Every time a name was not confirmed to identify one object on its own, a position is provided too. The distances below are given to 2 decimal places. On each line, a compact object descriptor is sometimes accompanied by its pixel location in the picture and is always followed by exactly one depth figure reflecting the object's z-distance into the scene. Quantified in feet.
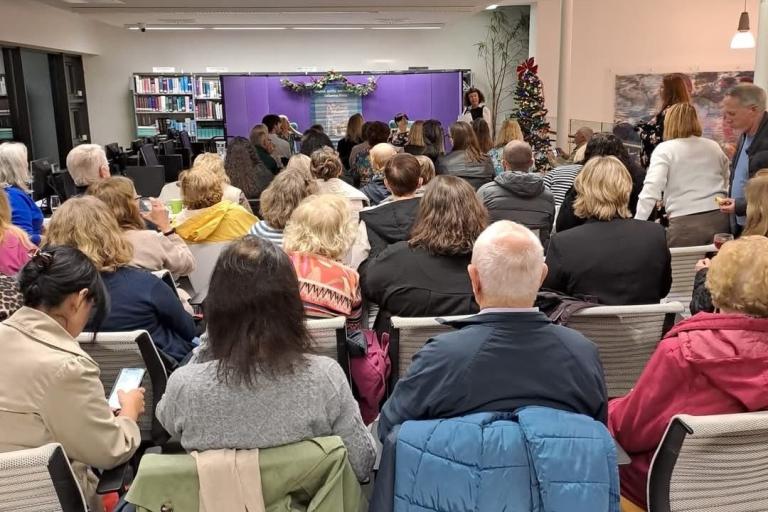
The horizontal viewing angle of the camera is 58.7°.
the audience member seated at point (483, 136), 22.92
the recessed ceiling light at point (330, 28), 45.15
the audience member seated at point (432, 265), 9.02
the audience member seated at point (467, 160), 20.88
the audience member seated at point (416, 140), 23.75
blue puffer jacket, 4.68
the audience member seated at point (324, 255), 8.79
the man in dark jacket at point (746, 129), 13.89
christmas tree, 31.91
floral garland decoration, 45.21
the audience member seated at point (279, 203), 12.41
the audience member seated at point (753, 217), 9.02
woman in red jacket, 5.69
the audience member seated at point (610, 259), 9.85
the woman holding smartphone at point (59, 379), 5.80
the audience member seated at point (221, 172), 16.75
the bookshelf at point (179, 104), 45.73
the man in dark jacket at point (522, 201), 14.35
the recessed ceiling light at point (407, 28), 45.55
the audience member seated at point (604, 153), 13.23
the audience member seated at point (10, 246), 11.21
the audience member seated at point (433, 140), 24.35
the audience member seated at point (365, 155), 23.89
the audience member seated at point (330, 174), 17.70
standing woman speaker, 33.50
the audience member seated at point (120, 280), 8.79
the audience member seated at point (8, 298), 7.35
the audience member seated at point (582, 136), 22.50
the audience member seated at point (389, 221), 12.23
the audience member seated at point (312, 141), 27.12
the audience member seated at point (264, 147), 24.97
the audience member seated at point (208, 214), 13.70
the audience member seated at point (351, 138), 28.45
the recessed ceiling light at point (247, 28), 44.09
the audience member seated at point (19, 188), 15.42
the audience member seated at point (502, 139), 21.39
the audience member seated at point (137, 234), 10.93
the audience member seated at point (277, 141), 27.89
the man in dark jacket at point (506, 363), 5.45
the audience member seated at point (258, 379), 5.34
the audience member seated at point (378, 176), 18.20
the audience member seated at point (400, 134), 27.65
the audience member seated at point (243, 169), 21.34
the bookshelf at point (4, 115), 33.42
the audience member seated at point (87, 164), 15.47
